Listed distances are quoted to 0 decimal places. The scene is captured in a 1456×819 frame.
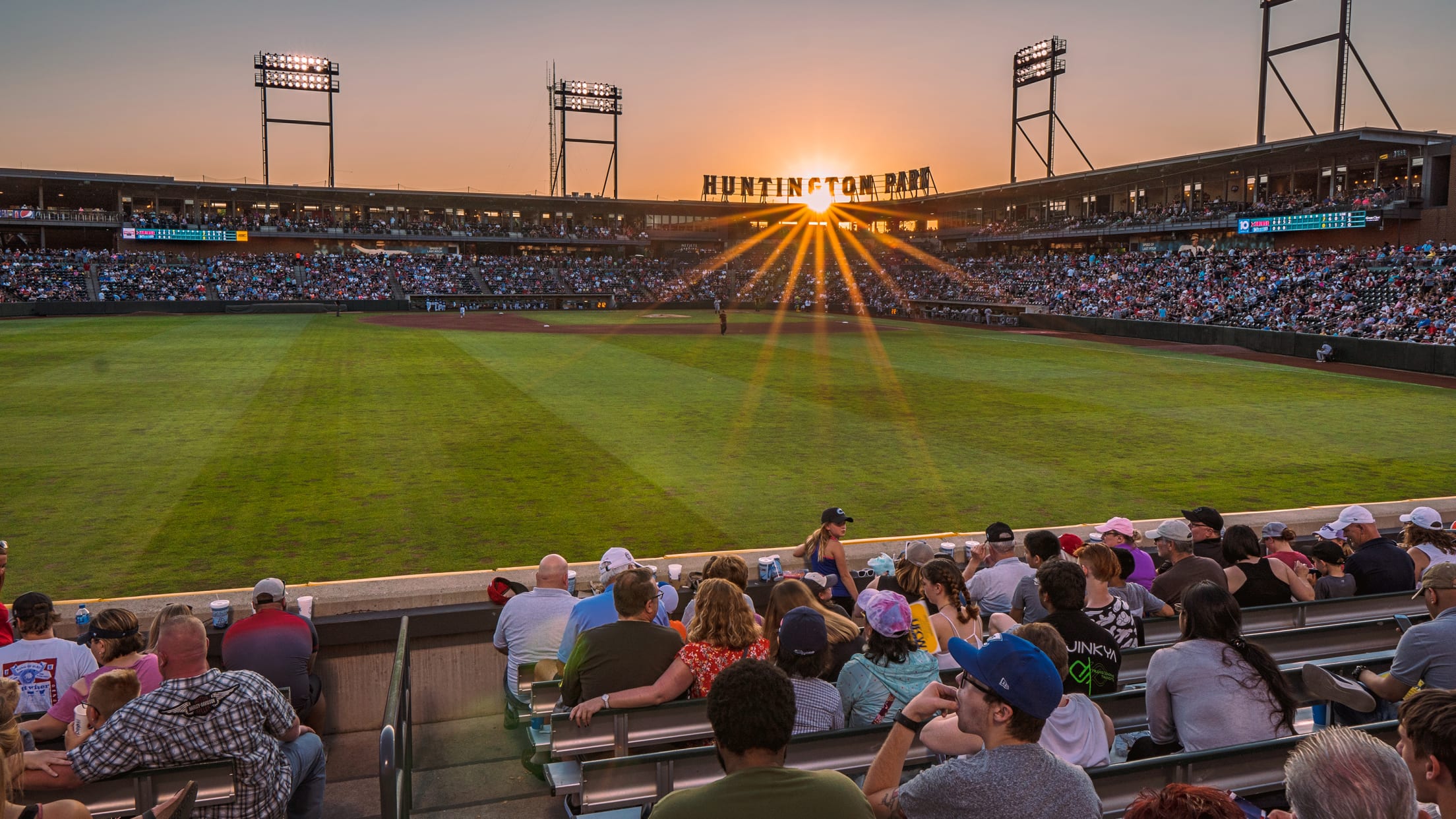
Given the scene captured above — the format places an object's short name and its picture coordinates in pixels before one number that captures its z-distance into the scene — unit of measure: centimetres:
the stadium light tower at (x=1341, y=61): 5353
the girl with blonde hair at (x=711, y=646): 514
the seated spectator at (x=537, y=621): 665
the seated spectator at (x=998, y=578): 756
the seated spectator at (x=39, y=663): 586
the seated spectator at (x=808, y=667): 466
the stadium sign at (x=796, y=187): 10731
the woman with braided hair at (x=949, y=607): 601
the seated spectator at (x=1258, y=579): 741
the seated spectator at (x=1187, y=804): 274
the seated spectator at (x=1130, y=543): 810
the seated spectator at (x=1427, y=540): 803
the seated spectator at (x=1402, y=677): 453
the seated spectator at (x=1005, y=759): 322
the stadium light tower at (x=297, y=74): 8962
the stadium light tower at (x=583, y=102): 10175
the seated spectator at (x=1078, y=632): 520
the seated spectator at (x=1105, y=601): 607
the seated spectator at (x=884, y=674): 477
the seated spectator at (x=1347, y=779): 261
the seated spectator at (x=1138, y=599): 698
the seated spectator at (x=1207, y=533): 841
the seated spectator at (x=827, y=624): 554
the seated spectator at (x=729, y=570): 686
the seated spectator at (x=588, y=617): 614
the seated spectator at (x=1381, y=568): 775
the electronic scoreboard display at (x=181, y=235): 8138
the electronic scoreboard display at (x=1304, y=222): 5197
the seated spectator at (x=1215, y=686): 452
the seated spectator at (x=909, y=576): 660
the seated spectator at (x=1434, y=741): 294
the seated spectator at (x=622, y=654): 523
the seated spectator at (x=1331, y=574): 759
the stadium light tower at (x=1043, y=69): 7700
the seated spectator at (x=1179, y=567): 730
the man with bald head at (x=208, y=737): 439
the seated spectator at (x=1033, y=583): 684
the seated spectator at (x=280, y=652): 626
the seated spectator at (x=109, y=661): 531
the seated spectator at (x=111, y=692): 489
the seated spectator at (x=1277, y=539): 879
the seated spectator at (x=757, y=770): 296
